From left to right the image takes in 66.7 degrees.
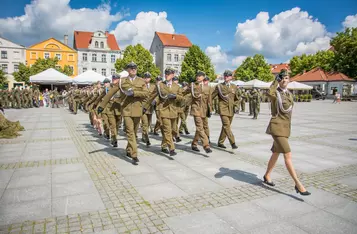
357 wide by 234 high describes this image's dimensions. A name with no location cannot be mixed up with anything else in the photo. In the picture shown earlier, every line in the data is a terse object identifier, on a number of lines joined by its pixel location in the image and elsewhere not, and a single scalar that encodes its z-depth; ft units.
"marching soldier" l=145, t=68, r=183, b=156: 22.17
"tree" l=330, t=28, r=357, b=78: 167.73
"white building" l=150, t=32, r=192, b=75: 242.37
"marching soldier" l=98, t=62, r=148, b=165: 19.84
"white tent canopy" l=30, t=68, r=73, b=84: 76.48
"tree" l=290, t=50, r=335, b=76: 205.87
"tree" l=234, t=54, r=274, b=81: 225.97
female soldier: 14.20
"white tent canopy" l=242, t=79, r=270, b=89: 110.93
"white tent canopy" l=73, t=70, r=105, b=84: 77.01
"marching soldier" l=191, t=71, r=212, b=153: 23.48
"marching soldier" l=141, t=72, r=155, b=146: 26.63
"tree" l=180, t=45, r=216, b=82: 196.65
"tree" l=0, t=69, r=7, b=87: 164.04
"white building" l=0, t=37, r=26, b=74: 199.82
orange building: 200.13
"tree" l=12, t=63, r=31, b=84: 168.76
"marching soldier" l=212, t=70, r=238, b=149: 24.29
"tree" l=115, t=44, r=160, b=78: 187.62
